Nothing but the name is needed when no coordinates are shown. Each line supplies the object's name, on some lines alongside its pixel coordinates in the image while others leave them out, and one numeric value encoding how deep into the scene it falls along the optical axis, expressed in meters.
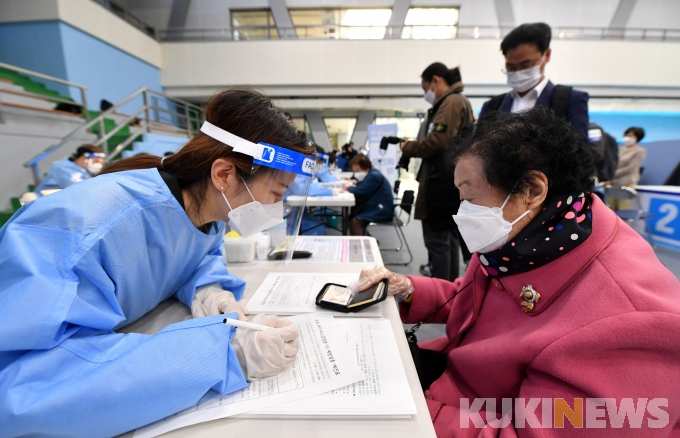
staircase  3.96
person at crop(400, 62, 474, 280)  2.04
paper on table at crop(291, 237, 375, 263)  1.28
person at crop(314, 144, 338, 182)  5.24
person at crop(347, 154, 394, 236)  3.45
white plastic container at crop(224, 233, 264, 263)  1.24
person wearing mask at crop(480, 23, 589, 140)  1.59
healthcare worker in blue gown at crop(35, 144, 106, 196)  3.45
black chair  3.45
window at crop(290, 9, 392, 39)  8.31
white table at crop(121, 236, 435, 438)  0.48
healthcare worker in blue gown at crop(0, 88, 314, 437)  0.45
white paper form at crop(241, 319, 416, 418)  0.51
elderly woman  0.48
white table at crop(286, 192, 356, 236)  2.87
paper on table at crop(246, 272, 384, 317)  0.84
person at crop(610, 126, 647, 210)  4.14
